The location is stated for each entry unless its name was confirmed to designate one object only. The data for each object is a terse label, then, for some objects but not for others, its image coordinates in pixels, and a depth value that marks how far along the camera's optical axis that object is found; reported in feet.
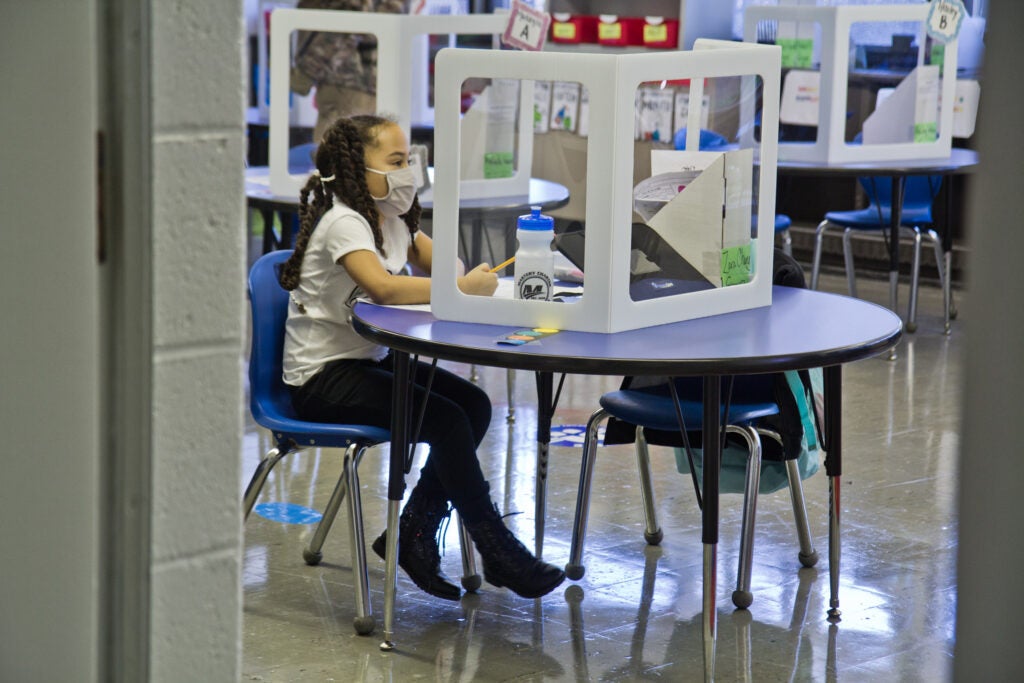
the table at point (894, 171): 36.09
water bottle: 17.39
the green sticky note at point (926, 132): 38.27
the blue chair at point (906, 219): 38.60
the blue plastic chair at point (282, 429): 18.51
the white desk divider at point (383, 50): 29.86
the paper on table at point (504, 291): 17.76
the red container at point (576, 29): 51.44
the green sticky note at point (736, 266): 18.35
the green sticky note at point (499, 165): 28.32
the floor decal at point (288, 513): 23.15
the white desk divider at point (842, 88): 36.70
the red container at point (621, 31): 50.44
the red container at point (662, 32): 49.96
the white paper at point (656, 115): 18.99
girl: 18.75
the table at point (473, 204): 18.24
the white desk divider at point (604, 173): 16.48
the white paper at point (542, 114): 27.30
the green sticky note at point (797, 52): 41.16
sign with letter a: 29.37
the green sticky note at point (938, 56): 37.58
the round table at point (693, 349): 15.61
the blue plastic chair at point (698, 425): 18.88
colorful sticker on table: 16.30
